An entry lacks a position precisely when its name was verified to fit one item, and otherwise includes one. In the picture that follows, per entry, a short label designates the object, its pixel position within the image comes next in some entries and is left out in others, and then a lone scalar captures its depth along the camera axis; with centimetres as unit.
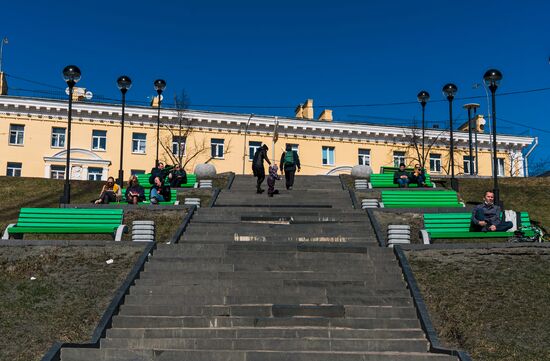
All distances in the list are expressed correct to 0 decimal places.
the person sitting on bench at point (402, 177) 2433
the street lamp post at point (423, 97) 2681
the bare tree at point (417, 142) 4912
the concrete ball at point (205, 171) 2662
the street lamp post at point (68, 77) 1817
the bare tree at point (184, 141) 4475
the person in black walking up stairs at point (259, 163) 2000
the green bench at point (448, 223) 1401
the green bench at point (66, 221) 1317
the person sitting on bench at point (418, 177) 2464
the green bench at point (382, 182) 2556
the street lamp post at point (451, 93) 2359
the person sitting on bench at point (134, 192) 1767
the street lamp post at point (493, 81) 1741
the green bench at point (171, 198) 1850
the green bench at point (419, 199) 1842
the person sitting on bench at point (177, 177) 2347
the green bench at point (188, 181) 2466
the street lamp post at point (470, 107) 4447
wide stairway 813
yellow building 4216
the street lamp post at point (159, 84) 2809
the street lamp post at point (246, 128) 4603
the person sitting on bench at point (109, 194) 1819
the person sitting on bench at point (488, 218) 1331
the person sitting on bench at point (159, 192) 1799
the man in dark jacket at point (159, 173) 1831
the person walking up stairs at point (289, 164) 2096
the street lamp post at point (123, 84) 2256
